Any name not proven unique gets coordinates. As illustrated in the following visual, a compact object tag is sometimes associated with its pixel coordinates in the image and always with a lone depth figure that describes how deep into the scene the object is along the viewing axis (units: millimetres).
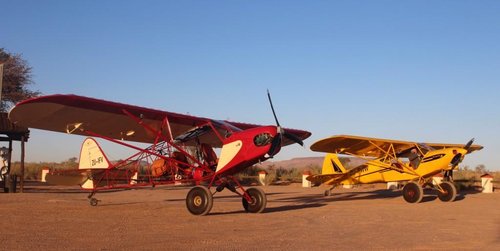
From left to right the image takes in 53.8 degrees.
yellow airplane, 18188
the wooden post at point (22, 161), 20219
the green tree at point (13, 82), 33719
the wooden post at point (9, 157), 20441
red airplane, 11445
